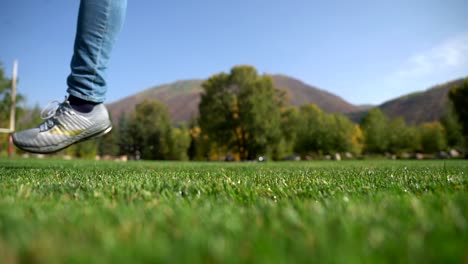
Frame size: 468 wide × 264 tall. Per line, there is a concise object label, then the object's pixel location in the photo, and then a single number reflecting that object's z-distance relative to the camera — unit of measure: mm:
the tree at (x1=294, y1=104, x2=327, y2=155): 40319
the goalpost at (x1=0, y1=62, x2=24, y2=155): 26562
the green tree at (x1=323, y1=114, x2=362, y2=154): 39281
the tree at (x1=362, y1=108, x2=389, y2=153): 41475
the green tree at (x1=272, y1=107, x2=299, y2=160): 35156
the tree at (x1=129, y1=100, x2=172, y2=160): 49938
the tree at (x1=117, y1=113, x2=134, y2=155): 53844
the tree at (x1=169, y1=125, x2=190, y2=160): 46938
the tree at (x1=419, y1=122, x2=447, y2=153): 44375
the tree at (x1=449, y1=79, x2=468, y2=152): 34500
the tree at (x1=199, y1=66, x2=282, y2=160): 32375
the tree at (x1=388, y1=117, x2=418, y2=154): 43219
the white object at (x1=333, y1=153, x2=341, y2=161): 39038
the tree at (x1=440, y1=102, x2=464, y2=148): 37528
